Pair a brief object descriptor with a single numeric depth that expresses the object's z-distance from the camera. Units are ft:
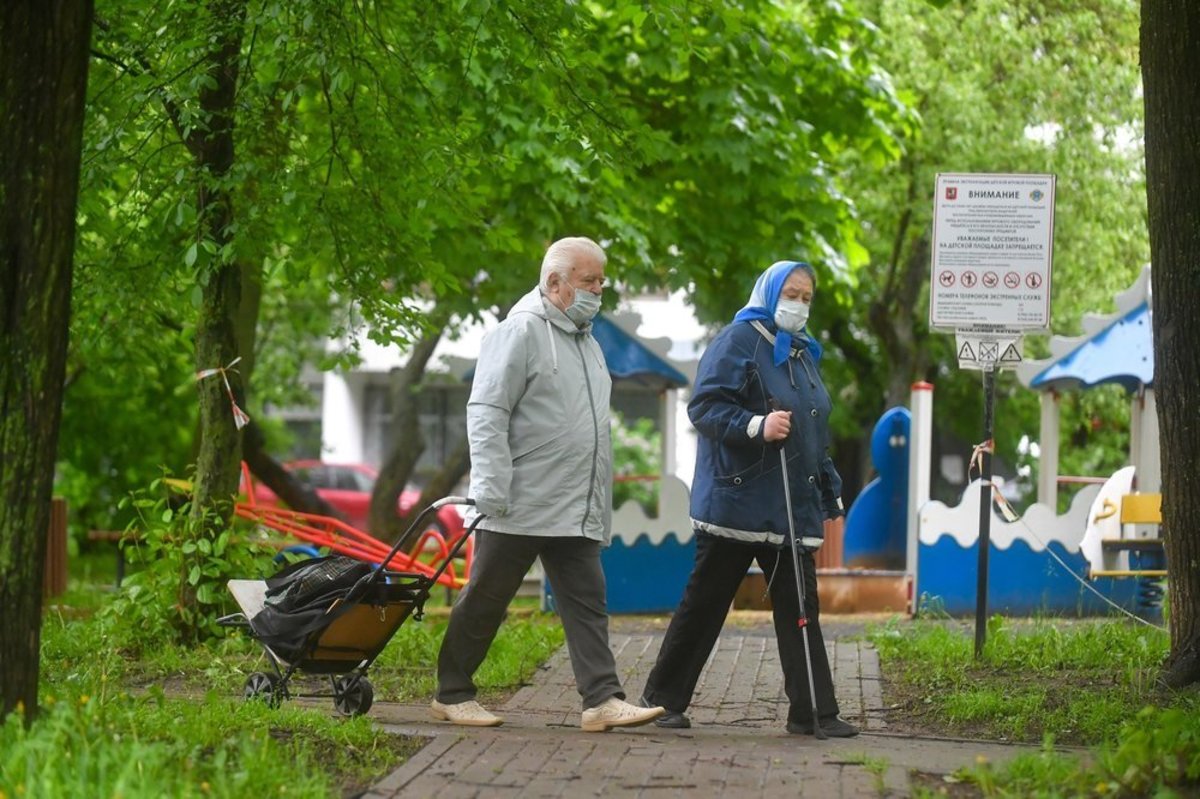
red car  113.19
